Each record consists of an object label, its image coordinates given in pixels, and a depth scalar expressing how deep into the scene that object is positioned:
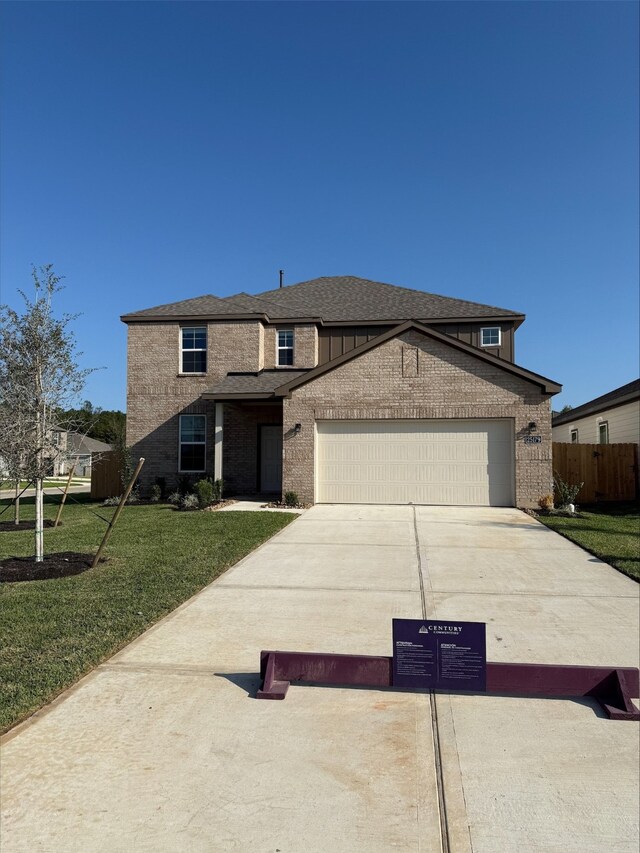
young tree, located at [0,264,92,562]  8.41
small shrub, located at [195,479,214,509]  15.91
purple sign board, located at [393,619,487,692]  4.05
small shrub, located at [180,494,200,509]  15.86
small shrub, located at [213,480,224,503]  16.51
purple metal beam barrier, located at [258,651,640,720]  3.97
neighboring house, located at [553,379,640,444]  18.06
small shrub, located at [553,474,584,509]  15.56
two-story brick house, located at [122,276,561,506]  15.89
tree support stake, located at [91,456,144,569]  8.12
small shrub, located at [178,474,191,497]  18.97
